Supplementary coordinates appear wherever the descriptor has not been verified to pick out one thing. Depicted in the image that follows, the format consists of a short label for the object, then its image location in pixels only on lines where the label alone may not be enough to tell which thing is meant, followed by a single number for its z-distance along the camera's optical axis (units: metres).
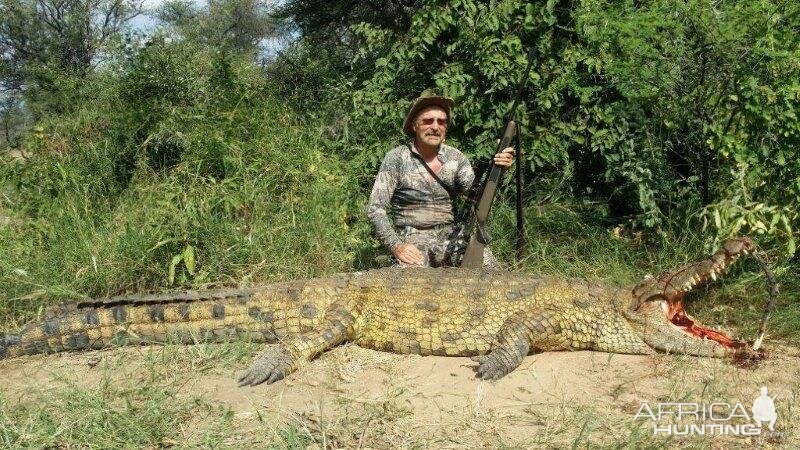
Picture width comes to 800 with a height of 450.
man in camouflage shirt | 5.22
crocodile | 4.05
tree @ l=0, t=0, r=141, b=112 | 14.43
